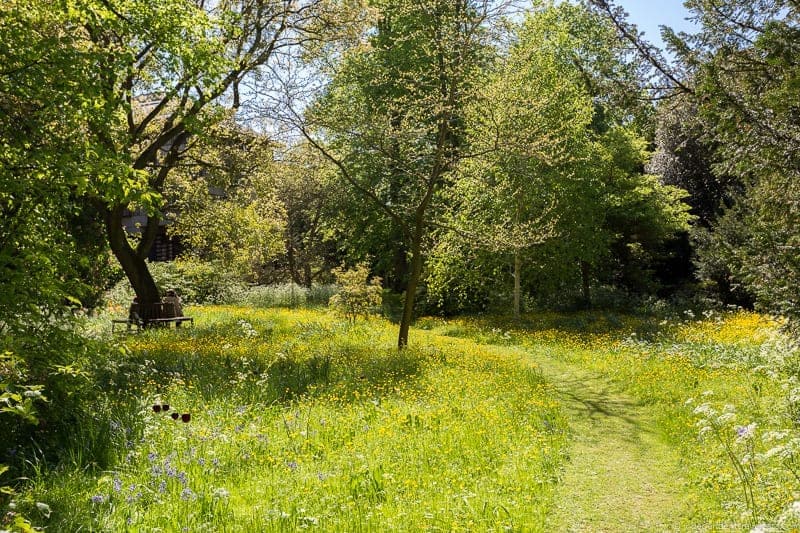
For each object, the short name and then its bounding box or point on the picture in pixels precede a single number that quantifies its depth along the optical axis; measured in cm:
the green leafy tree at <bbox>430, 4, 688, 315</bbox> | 1947
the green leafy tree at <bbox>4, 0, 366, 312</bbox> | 596
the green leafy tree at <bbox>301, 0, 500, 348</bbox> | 1227
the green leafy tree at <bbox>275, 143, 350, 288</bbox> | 2952
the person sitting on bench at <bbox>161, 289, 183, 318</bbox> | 1664
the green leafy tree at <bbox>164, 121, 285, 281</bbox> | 1677
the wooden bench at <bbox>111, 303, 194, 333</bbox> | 1591
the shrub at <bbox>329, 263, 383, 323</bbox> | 1939
